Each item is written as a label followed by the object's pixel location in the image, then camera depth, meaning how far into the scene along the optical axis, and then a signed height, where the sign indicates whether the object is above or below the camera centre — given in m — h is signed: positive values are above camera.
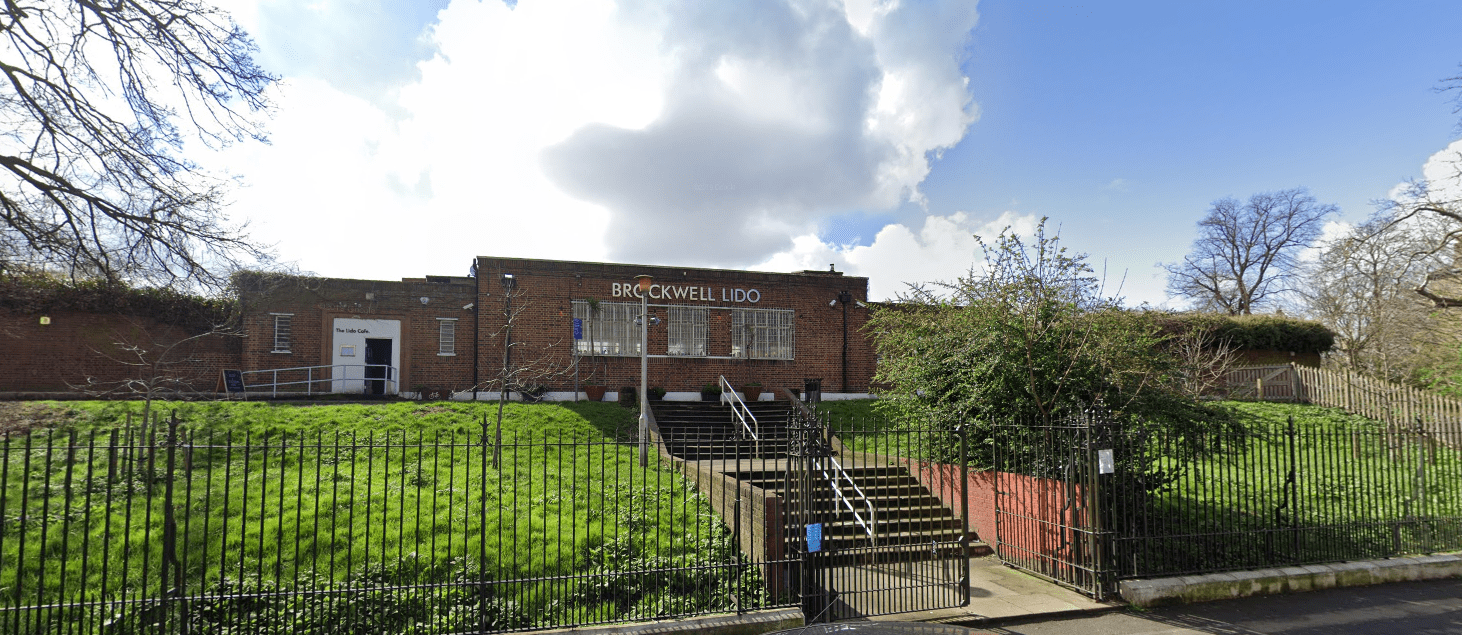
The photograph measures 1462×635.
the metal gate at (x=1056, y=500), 7.66 -1.37
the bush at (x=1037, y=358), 9.52 +0.36
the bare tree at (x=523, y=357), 19.58 +0.80
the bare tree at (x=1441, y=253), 18.34 +3.56
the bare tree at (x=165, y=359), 18.62 +0.77
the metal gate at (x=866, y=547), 6.82 -1.88
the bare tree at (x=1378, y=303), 20.53 +2.99
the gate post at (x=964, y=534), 7.06 -1.45
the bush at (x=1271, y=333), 24.81 +1.81
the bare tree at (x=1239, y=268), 38.44 +6.42
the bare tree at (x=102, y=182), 8.91 +2.57
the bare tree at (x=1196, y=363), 10.87 +0.49
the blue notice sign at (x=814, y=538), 6.56 -1.41
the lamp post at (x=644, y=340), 12.72 +0.91
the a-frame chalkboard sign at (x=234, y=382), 18.65 +0.10
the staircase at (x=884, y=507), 6.95 -1.70
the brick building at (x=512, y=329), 19.69 +1.61
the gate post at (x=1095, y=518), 7.59 -1.43
